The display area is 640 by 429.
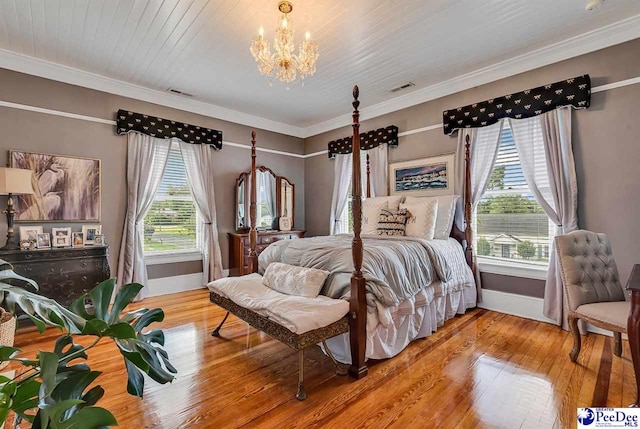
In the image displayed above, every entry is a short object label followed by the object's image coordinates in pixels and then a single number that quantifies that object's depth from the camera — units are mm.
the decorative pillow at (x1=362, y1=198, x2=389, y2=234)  3975
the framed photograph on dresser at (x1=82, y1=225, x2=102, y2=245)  3689
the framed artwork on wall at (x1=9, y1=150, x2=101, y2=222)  3379
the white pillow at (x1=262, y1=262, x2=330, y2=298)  2438
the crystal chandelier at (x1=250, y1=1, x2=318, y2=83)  2477
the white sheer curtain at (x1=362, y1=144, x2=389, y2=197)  4641
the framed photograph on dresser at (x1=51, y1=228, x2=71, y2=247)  3473
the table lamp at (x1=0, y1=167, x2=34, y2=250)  2979
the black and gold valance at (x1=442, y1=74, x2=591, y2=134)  2979
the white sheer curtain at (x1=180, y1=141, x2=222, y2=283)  4656
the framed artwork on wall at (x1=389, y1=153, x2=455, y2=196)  4012
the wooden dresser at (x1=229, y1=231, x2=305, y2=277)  4781
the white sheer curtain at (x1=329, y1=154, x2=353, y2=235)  5344
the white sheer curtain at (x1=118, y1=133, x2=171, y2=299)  4000
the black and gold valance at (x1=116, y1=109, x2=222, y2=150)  3994
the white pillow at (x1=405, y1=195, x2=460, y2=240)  3619
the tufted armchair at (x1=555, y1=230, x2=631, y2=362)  2356
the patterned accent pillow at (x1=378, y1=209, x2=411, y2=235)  3661
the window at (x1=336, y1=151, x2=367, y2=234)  5402
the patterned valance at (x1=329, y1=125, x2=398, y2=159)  4539
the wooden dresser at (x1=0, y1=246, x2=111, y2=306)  3102
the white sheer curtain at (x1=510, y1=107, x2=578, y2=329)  3040
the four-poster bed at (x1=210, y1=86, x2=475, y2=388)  2227
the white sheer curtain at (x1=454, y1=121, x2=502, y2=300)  3631
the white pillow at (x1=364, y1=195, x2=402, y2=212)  3975
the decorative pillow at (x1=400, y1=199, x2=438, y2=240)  3535
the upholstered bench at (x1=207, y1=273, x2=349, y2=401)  2014
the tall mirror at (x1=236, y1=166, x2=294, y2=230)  5098
